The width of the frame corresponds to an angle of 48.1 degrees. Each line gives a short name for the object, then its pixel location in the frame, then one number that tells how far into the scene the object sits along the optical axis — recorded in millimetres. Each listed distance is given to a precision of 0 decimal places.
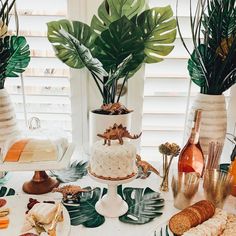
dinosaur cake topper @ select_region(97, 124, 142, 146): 767
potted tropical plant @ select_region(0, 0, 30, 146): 996
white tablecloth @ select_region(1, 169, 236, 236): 749
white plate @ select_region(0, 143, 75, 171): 829
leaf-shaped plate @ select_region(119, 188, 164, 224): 803
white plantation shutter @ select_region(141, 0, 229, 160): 1196
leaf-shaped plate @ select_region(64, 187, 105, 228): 781
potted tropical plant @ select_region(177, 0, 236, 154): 998
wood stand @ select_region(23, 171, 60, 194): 920
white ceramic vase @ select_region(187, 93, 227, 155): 1041
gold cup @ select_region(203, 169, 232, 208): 856
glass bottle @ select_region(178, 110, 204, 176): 984
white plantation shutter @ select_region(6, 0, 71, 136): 1147
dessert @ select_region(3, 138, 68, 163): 857
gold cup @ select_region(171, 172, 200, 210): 852
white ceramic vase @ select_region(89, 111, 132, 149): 1040
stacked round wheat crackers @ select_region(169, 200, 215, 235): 721
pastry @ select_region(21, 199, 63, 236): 686
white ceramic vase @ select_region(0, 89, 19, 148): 1004
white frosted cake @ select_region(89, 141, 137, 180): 743
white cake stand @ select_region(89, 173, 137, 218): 812
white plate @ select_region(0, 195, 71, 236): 717
